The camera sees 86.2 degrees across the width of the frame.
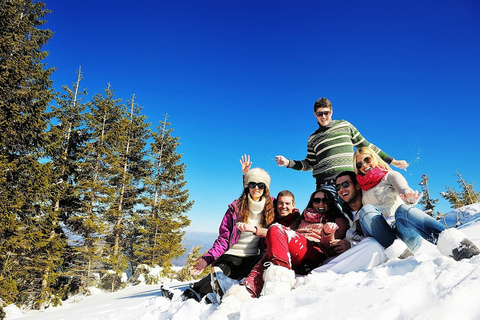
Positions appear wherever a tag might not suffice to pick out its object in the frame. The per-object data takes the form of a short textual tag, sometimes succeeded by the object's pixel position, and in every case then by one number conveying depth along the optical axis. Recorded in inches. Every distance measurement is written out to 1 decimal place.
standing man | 138.9
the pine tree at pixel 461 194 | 536.2
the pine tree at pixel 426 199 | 644.7
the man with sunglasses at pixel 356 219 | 92.7
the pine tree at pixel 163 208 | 599.8
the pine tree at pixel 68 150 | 457.1
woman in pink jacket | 116.3
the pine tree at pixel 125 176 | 579.6
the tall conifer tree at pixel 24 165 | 319.9
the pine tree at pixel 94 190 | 510.6
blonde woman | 75.0
